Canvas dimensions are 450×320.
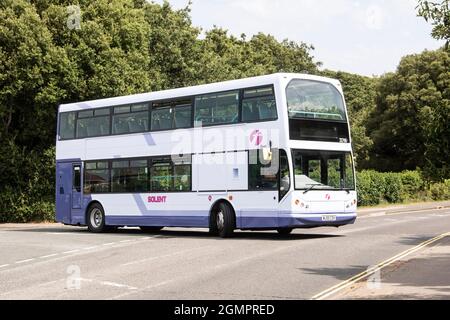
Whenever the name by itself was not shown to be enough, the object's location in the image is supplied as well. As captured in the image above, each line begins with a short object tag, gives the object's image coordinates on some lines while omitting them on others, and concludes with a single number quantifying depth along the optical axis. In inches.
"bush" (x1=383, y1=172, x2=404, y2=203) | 1792.6
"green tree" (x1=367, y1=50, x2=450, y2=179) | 2354.8
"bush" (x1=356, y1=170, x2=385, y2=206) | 1675.7
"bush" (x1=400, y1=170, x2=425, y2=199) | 1894.7
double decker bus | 757.9
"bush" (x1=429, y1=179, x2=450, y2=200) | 2019.9
